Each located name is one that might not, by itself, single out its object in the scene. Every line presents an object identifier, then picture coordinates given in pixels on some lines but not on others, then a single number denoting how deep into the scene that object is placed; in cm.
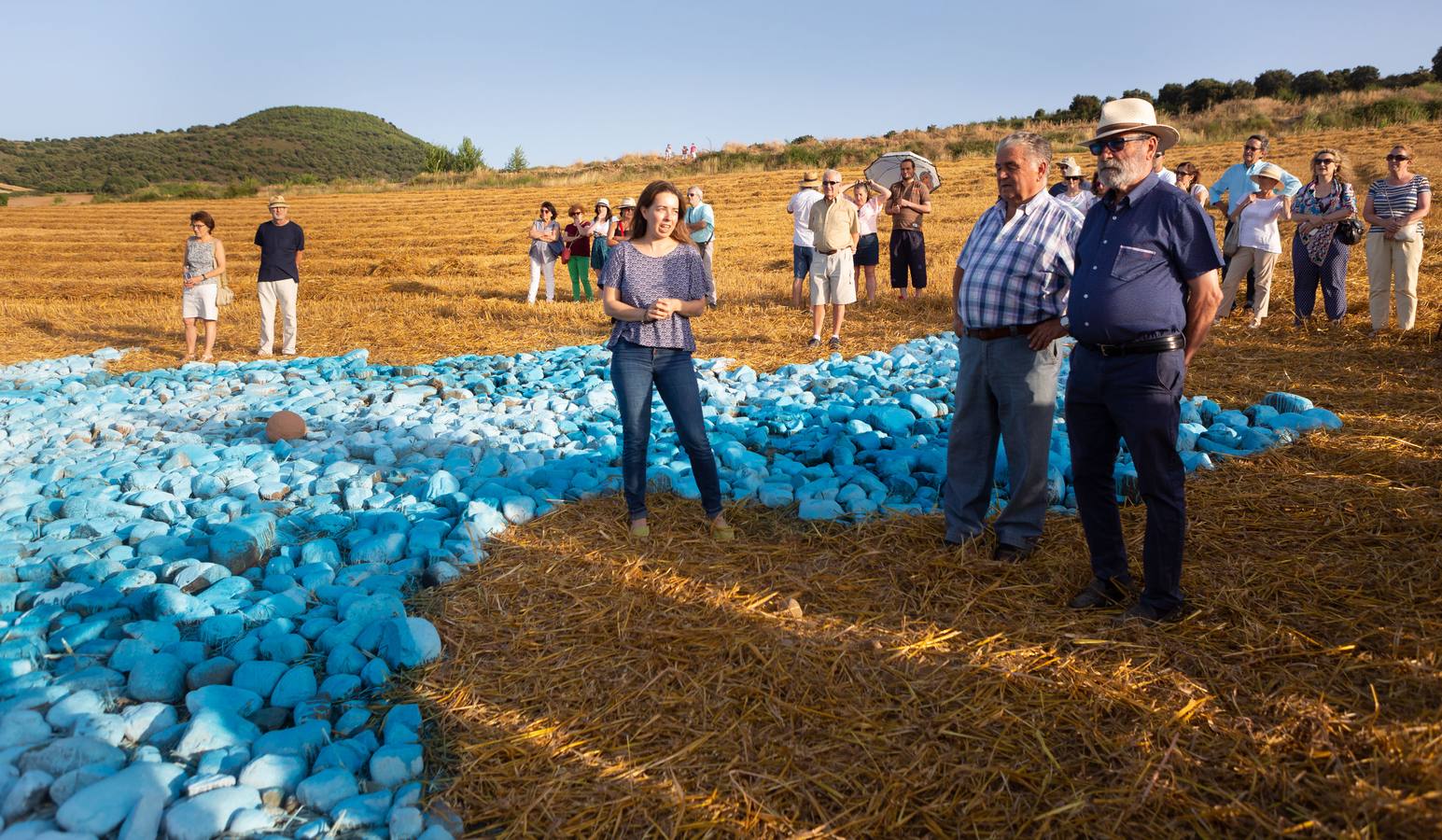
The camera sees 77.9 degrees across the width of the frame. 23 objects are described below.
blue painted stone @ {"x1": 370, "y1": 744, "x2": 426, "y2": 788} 264
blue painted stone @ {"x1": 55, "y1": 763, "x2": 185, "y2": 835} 239
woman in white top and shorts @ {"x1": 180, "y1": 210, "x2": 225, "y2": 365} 969
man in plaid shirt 373
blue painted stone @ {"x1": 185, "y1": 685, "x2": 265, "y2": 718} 293
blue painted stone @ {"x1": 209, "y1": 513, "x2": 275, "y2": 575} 411
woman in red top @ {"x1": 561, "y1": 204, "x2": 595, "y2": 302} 1309
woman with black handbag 844
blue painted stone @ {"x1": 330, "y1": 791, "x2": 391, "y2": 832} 246
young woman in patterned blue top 421
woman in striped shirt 774
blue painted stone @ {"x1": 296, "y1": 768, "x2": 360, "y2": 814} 254
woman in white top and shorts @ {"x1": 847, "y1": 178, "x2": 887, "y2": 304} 1134
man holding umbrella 1077
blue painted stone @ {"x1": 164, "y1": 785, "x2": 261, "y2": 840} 238
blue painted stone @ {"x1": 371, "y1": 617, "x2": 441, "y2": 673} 327
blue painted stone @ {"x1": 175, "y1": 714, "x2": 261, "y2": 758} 276
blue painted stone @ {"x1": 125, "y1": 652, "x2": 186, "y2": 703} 307
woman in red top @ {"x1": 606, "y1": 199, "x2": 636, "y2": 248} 1084
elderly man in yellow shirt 894
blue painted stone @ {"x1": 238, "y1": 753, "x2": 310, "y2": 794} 259
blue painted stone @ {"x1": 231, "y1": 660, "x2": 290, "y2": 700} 309
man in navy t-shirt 1010
